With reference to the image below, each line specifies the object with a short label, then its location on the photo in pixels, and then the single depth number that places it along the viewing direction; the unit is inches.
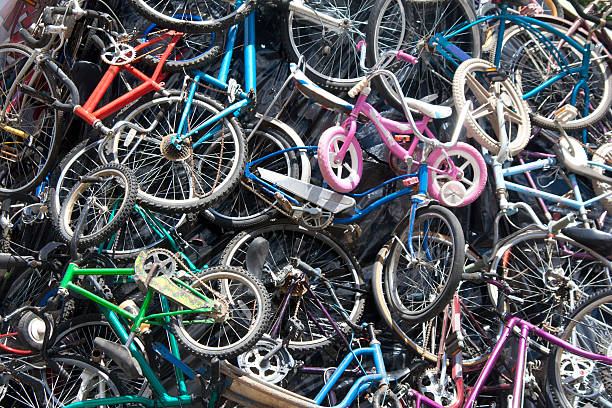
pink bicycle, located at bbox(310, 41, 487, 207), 201.8
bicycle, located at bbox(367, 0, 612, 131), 235.1
